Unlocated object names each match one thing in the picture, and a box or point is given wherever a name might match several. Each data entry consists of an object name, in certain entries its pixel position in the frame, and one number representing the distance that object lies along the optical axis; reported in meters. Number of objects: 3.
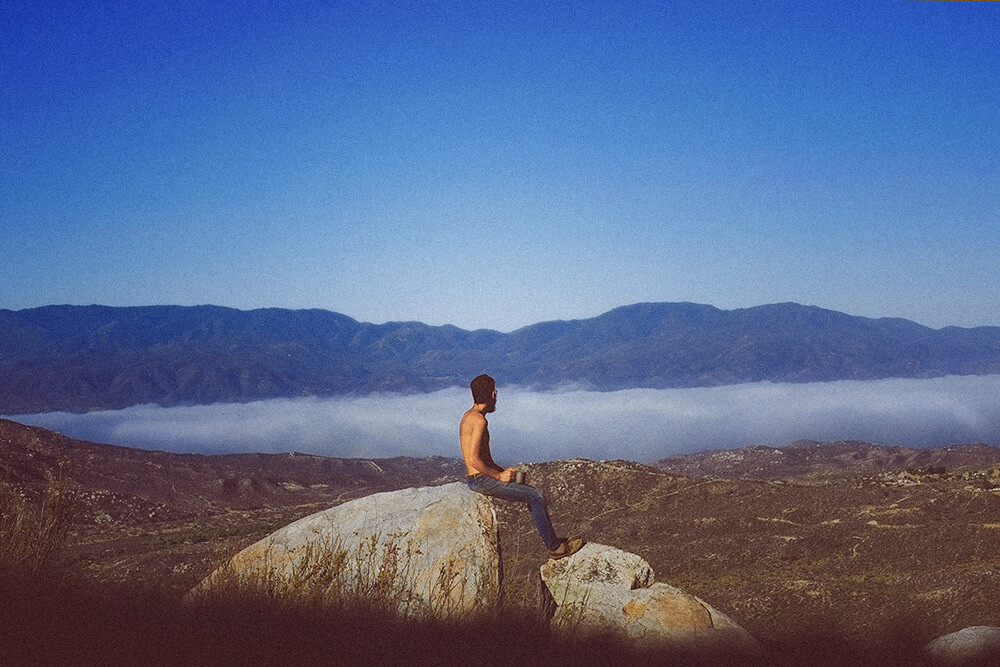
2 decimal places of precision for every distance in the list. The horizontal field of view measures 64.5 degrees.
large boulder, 6.75
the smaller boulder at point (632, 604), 8.18
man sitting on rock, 8.56
